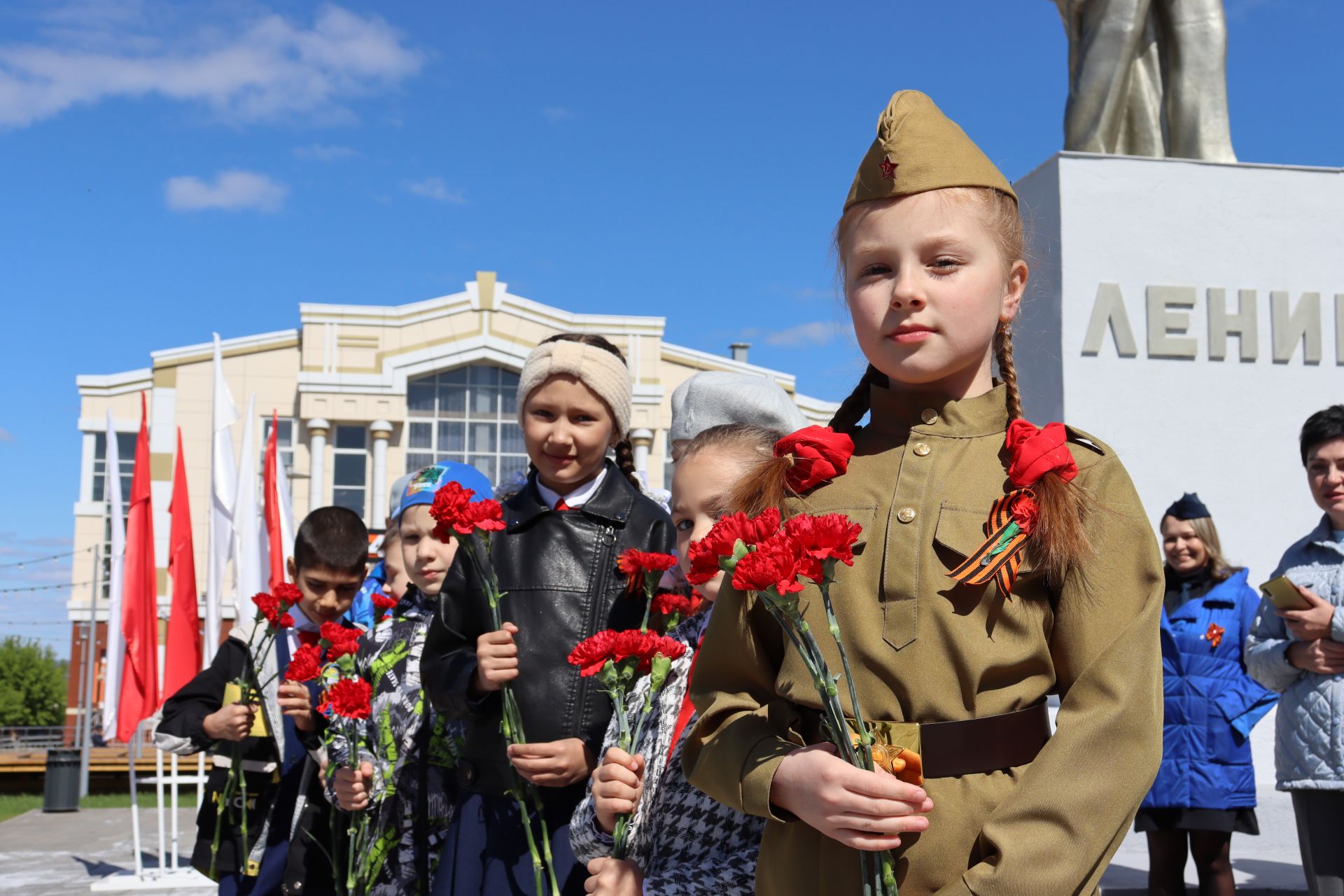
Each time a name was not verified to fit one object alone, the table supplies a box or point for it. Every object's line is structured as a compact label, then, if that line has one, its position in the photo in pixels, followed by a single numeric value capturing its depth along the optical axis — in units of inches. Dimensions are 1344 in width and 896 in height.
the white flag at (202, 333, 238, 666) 332.8
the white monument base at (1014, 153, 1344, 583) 245.0
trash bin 427.2
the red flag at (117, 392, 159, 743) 324.5
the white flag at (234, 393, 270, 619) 322.7
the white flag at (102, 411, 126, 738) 328.2
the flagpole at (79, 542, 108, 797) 430.0
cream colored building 1026.7
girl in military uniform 51.0
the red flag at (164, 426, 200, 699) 303.1
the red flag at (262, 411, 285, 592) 352.2
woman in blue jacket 177.3
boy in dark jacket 139.2
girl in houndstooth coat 70.7
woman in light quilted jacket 134.6
